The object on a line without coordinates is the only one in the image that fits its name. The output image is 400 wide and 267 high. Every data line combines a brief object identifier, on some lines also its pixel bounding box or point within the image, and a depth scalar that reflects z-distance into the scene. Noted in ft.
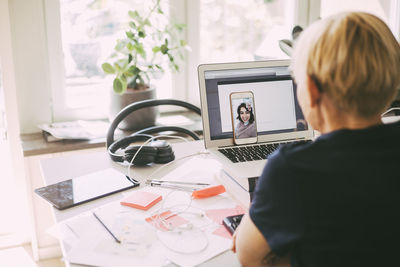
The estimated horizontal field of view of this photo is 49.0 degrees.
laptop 4.85
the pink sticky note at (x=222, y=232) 3.53
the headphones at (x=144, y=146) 4.98
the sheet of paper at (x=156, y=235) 3.21
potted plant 7.29
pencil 3.42
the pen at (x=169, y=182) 4.52
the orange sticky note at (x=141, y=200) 3.98
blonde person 2.36
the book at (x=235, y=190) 4.09
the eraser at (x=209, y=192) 4.21
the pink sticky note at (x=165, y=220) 3.64
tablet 4.17
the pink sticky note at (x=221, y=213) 3.81
